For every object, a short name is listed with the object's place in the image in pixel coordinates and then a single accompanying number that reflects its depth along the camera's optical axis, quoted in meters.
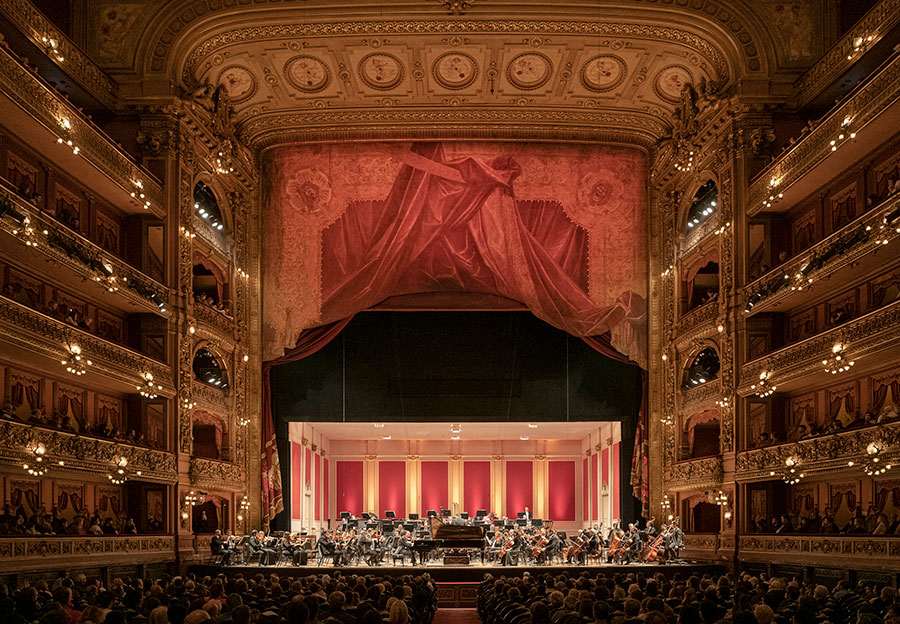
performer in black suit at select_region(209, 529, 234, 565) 27.03
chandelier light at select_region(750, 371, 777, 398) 25.23
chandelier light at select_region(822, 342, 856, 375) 21.91
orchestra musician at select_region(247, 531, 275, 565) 27.94
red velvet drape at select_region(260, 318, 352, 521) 33.09
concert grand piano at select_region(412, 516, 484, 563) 28.45
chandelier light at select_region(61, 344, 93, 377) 22.02
